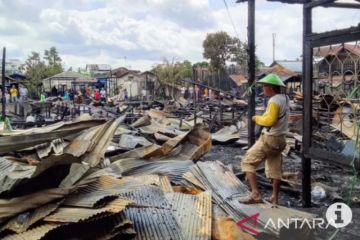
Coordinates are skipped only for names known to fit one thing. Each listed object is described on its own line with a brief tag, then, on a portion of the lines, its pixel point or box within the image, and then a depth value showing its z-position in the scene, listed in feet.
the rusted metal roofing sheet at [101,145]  17.47
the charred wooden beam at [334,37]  13.61
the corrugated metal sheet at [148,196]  14.69
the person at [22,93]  97.11
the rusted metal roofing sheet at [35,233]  11.08
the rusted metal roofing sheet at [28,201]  11.98
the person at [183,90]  99.25
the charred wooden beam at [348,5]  18.34
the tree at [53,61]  180.96
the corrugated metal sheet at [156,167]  19.83
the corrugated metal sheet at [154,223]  12.70
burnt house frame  14.43
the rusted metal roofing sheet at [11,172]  12.47
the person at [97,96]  95.80
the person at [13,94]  88.22
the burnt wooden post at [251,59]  23.88
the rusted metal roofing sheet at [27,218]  11.71
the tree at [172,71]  134.62
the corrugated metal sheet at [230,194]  15.39
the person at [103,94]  102.58
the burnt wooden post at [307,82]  16.52
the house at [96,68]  214.24
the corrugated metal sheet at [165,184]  17.16
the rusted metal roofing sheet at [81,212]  11.63
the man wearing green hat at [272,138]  17.43
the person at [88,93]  116.41
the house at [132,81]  145.20
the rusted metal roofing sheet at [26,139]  15.62
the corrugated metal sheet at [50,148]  18.59
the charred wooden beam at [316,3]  15.90
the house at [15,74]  150.58
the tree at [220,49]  146.41
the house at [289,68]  83.96
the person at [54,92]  129.07
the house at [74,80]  139.85
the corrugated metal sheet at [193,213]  12.94
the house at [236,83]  84.43
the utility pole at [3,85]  40.62
